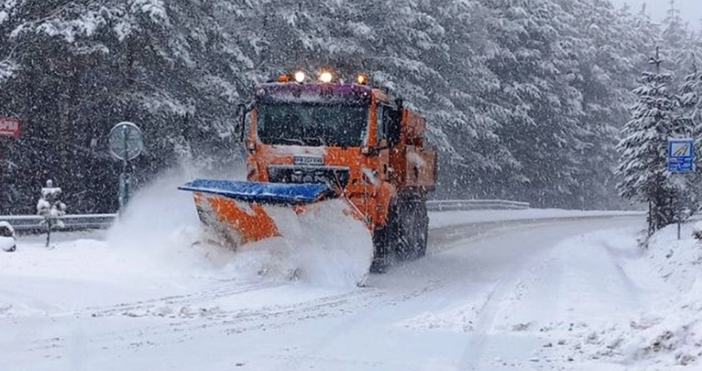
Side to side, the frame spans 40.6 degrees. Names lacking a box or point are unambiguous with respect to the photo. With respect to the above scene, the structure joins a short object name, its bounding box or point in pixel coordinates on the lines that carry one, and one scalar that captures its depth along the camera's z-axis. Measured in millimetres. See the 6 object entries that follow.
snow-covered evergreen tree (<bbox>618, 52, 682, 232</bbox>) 25766
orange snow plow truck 14141
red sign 16172
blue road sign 20047
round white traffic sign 17078
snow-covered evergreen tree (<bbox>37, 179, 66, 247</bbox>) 18500
